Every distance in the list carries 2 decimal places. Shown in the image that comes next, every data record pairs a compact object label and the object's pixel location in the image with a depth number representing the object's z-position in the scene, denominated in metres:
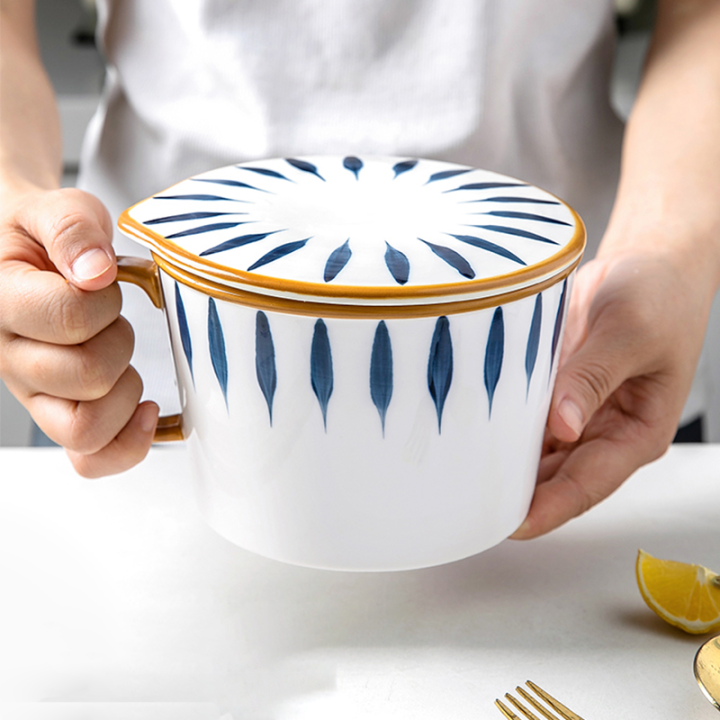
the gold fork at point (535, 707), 0.38
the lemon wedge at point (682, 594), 0.45
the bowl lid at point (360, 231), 0.33
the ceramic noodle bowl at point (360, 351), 0.34
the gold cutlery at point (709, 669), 0.39
